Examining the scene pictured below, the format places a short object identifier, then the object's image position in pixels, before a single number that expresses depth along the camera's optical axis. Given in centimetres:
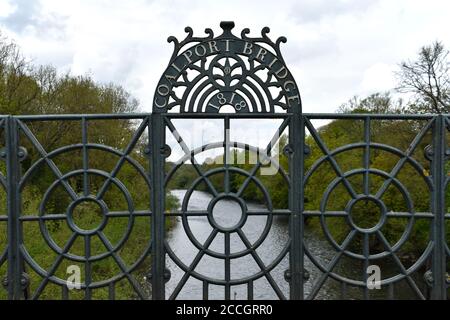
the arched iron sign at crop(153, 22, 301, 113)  346
